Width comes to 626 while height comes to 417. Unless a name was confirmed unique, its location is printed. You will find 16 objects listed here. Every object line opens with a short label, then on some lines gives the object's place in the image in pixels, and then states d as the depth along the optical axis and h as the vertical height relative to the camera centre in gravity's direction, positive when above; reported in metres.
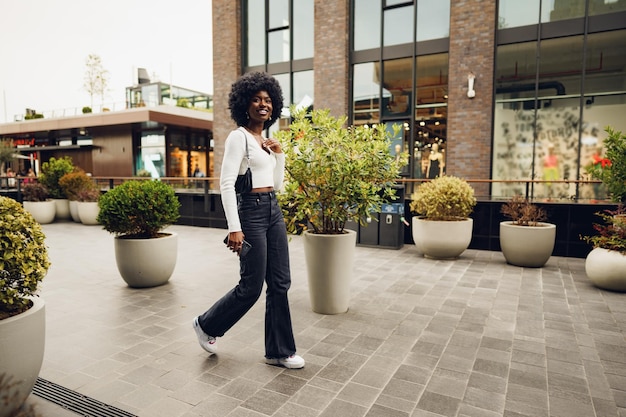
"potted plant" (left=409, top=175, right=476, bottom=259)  7.08 -0.75
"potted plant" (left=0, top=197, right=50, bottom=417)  2.18 -0.77
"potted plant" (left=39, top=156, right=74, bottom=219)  12.98 -0.22
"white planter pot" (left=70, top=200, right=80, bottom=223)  12.59 -1.11
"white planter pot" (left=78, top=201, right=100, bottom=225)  11.98 -1.06
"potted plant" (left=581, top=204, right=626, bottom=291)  5.16 -1.03
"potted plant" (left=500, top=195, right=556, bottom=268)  6.46 -0.96
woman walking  2.84 -0.36
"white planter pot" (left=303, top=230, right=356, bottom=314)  4.16 -0.97
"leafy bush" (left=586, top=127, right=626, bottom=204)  5.53 +0.14
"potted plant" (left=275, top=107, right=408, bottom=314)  4.06 -0.09
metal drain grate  2.46 -1.46
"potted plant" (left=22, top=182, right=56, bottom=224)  12.45 -0.86
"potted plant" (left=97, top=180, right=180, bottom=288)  5.16 -0.65
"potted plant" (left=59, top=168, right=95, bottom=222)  12.69 -0.33
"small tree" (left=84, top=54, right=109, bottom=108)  40.16 +9.91
